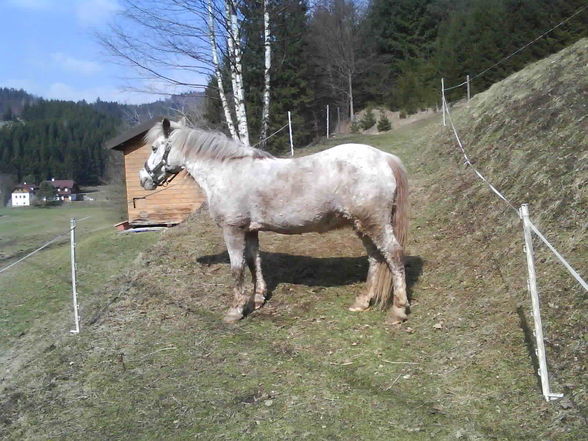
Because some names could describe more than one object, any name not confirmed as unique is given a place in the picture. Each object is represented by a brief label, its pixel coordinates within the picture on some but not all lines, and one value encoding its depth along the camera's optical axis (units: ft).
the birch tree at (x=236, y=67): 43.11
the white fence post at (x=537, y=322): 11.46
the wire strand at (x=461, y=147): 31.38
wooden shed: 52.24
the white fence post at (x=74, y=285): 20.20
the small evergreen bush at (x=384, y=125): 95.09
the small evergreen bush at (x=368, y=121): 105.70
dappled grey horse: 17.43
